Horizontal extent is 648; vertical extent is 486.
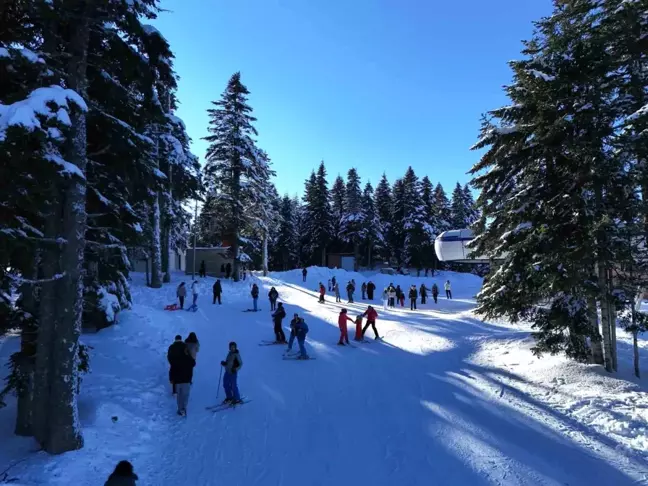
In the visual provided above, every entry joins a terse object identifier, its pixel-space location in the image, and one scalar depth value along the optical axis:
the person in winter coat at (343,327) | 15.36
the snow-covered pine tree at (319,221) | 55.81
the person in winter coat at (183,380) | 8.98
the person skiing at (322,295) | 26.88
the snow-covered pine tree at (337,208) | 58.10
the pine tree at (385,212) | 58.47
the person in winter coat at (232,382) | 9.61
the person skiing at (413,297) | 27.14
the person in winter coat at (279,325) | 15.53
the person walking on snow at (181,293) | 20.67
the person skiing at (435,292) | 30.31
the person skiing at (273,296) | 21.75
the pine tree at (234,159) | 30.98
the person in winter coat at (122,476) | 4.27
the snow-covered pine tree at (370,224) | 53.19
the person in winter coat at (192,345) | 9.77
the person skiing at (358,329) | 16.14
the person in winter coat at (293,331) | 13.72
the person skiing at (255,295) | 22.25
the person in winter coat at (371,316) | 16.75
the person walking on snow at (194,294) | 20.72
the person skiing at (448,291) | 34.11
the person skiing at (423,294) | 30.50
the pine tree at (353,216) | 52.75
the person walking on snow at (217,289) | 23.83
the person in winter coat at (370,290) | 30.78
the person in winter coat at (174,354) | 9.19
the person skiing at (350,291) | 27.93
